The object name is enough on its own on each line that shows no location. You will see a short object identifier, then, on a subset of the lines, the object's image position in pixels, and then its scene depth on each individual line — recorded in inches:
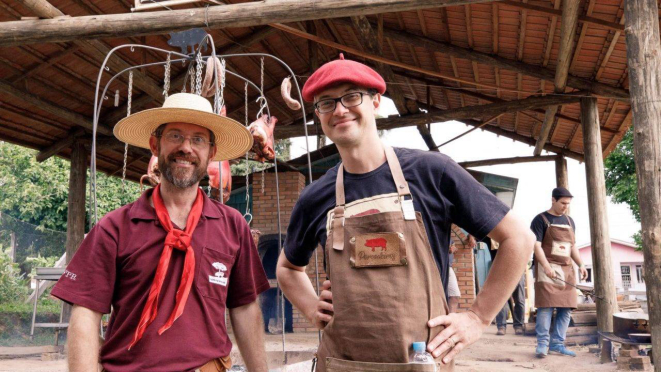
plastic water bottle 64.5
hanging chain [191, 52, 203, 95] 142.5
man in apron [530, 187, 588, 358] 263.3
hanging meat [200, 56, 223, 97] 137.6
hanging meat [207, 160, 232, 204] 157.8
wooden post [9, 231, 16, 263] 576.2
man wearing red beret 66.8
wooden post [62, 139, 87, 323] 388.2
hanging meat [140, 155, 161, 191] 161.8
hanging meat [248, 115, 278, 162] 167.9
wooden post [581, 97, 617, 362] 287.4
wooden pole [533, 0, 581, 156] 237.7
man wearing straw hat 80.8
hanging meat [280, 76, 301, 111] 144.1
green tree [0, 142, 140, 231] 804.0
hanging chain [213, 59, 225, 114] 140.0
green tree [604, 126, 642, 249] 830.4
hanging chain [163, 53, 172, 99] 143.1
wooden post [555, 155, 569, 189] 470.9
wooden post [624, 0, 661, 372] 186.4
